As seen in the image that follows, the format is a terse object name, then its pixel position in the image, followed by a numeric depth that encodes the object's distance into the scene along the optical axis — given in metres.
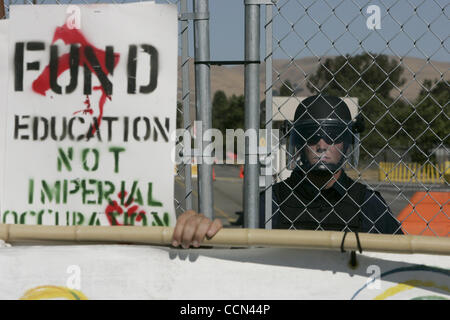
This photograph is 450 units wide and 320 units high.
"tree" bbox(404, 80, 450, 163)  40.64
